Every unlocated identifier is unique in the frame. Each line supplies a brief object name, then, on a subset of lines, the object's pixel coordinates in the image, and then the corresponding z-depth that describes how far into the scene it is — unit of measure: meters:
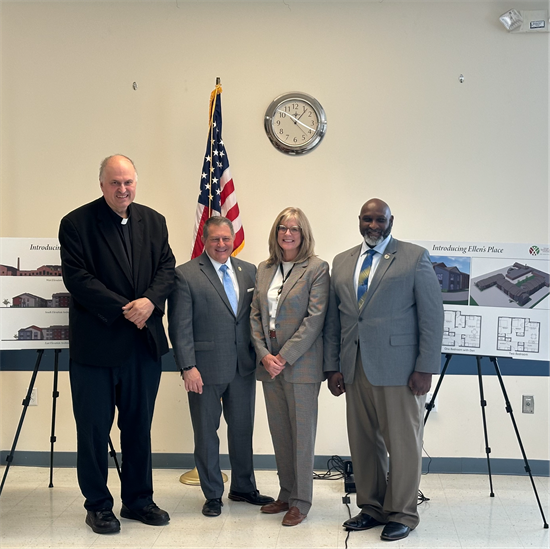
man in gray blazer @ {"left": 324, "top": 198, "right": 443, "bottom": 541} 3.16
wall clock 4.32
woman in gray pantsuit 3.30
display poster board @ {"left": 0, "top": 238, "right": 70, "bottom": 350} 3.64
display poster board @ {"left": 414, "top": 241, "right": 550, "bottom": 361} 3.54
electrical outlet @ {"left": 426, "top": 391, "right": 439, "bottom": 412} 4.33
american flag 4.16
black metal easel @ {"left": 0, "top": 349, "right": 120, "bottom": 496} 3.59
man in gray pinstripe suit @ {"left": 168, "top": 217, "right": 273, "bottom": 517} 3.43
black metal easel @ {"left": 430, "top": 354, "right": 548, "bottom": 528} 3.47
